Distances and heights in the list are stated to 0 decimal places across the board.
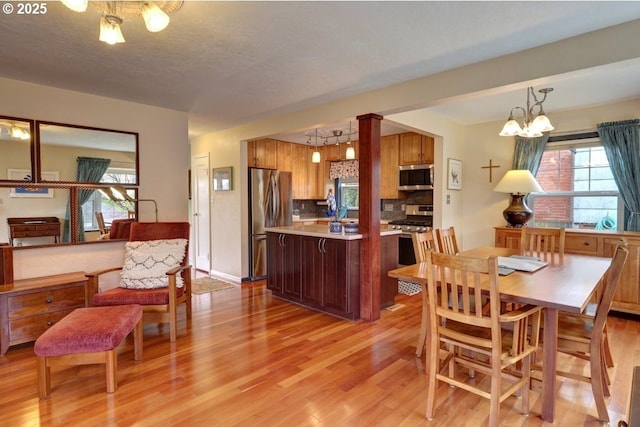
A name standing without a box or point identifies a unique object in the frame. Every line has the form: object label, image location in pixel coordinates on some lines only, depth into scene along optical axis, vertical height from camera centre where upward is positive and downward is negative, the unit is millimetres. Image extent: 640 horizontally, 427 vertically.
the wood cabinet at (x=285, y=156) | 5875 +848
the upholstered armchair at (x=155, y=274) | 2926 -644
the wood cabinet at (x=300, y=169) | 6188 +644
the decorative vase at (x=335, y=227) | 3745 -255
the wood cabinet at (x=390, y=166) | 5668 +635
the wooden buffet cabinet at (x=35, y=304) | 2695 -839
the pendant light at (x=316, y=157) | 5013 +696
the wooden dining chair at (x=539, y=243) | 2867 -362
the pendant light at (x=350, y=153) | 4718 +712
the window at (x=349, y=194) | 6738 +203
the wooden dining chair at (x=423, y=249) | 2680 -377
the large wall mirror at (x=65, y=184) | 3021 +200
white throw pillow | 3082 -550
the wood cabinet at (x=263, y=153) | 5332 +827
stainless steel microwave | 5213 +426
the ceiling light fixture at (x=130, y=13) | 1618 +973
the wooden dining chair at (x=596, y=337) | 1870 -790
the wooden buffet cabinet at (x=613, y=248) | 3459 -507
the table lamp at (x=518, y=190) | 4023 +163
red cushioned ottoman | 2090 -878
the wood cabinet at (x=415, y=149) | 5277 +881
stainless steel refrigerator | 5203 -59
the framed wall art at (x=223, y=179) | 5188 +401
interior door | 5715 -152
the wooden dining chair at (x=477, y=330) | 1720 -725
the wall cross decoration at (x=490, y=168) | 4879 +518
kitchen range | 5257 -335
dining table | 1705 -474
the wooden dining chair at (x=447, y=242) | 2967 -339
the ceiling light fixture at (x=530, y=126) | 2820 +667
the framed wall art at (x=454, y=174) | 4770 +430
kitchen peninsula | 3480 -708
